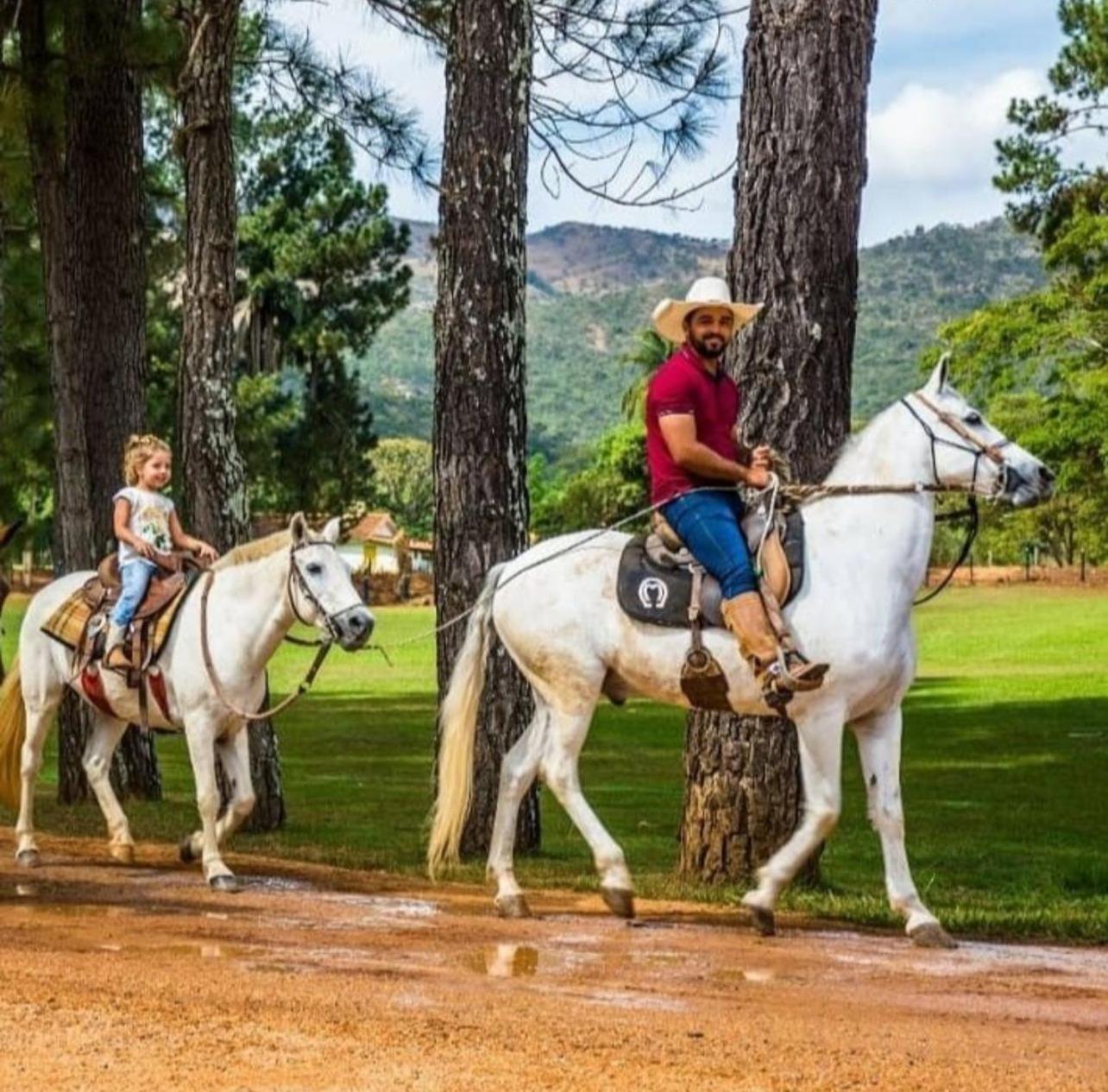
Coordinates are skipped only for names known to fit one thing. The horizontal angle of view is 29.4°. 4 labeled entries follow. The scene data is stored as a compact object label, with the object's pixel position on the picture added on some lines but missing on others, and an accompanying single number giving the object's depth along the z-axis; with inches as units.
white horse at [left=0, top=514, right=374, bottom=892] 436.1
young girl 467.5
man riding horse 369.1
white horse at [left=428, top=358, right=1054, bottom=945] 373.7
